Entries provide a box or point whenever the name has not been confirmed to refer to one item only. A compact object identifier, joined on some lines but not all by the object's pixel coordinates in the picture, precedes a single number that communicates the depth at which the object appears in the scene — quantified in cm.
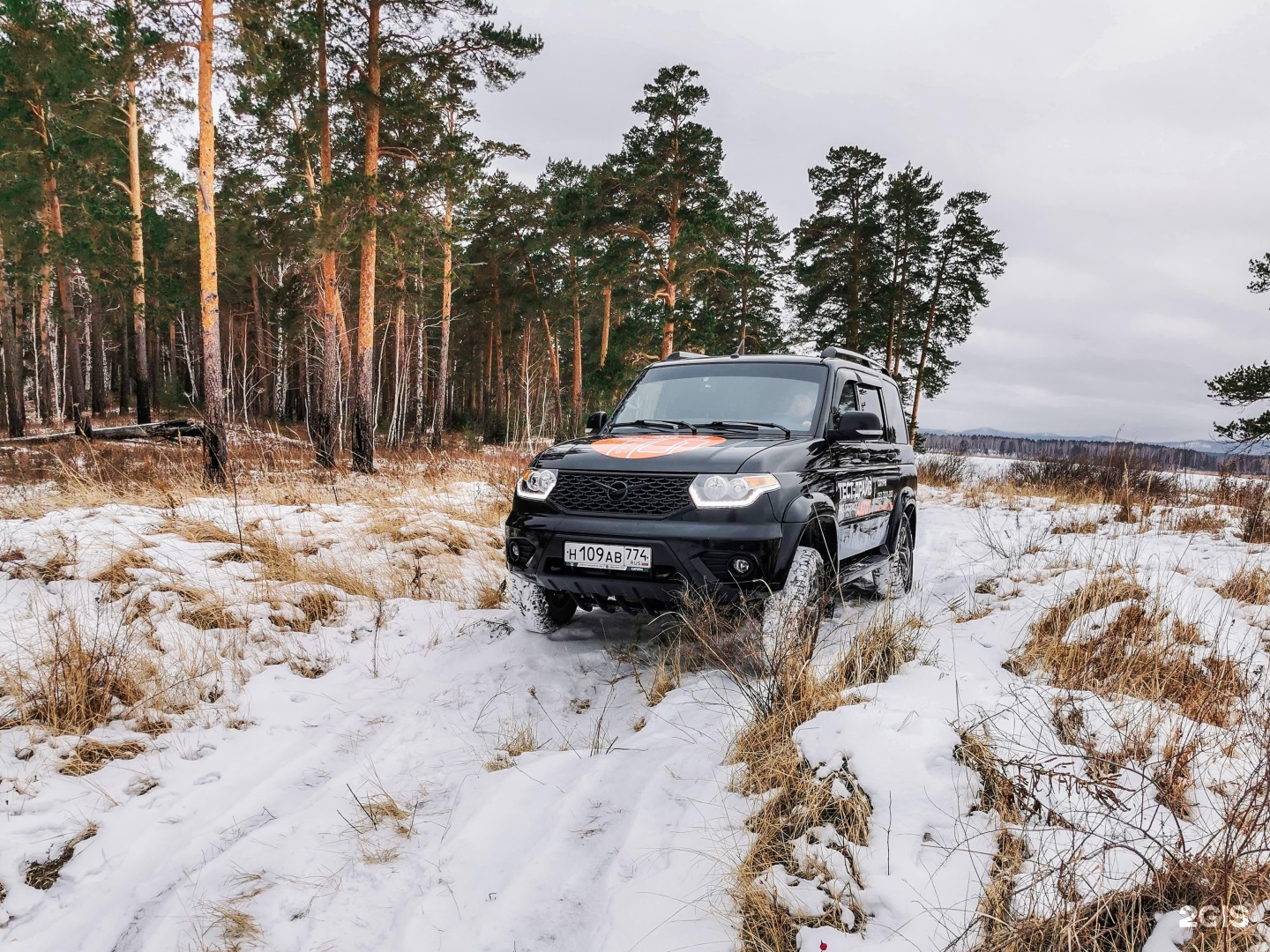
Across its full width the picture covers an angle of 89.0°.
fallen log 1326
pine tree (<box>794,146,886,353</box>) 2464
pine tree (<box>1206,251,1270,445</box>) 1017
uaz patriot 354
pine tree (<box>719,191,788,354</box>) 2808
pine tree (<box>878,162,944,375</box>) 2491
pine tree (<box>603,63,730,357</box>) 1925
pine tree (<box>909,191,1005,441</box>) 2686
